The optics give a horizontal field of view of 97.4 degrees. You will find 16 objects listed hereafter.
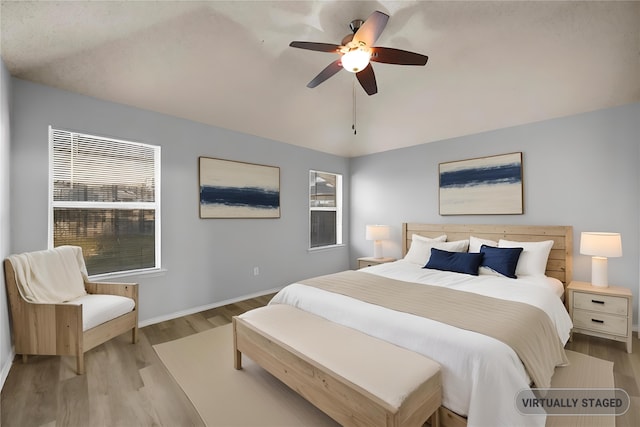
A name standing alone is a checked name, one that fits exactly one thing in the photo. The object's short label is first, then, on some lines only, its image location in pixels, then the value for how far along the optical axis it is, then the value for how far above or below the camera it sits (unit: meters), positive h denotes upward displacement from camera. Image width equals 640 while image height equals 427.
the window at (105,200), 2.76 +0.17
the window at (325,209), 5.12 +0.09
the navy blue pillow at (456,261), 3.16 -0.57
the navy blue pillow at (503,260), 3.03 -0.53
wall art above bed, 3.59 +0.36
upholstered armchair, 2.15 -0.75
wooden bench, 1.33 -0.85
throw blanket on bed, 1.69 -0.70
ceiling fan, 1.78 +1.14
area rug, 1.76 -1.28
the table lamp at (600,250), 2.67 -0.37
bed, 1.46 -0.73
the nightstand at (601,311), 2.56 -0.95
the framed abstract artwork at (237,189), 3.66 +0.36
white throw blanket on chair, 2.22 -0.50
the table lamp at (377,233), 4.55 -0.32
